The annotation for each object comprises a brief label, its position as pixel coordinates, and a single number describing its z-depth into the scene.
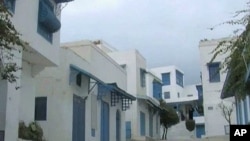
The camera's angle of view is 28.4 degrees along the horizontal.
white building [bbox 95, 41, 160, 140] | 36.06
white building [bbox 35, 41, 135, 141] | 21.45
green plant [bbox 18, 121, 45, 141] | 17.69
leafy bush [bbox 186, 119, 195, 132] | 47.71
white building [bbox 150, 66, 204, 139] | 48.82
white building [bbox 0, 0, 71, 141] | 15.24
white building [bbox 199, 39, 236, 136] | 36.06
